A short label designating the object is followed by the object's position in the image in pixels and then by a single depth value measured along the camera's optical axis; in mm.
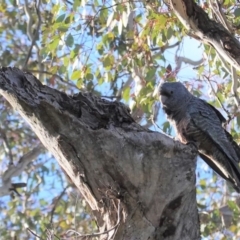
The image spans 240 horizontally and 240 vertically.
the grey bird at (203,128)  8805
